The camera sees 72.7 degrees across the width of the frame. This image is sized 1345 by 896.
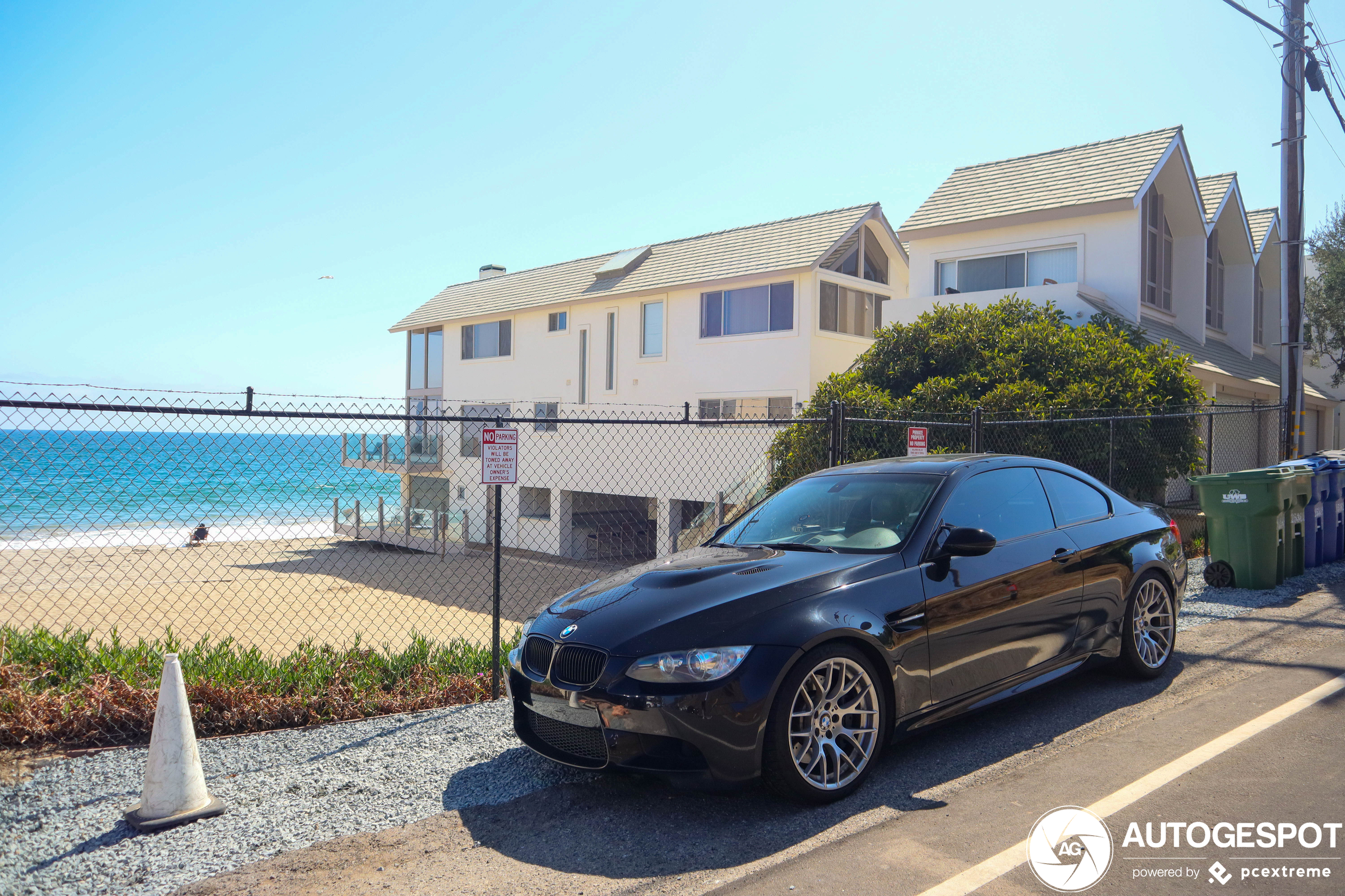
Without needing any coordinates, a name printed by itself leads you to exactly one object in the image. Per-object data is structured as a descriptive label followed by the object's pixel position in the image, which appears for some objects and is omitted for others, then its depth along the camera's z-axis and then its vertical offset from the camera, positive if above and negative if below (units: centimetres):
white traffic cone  402 -150
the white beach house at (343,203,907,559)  2177 +222
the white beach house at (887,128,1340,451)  1780 +439
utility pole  1348 +341
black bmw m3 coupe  388 -87
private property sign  816 +5
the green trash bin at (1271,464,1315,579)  928 -67
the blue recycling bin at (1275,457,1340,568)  998 -75
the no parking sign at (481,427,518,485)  564 -10
